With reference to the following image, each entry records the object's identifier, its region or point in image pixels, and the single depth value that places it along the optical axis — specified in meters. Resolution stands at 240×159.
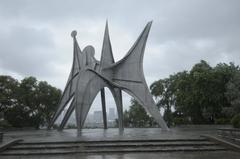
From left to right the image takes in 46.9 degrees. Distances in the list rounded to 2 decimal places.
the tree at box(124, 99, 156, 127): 53.31
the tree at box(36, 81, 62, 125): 38.03
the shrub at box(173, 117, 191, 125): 36.59
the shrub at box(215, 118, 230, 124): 28.38
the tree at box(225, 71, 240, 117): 19.58
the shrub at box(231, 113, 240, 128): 14.33
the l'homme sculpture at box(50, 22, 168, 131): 22.00
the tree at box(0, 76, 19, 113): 35.12
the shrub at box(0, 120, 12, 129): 30.27
